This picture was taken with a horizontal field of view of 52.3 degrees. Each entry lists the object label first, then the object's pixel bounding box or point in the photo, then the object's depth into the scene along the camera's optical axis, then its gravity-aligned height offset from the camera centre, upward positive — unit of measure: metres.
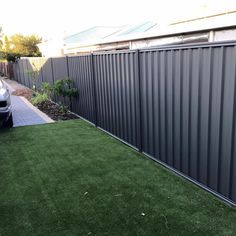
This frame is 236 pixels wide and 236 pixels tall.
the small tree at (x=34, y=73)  11.81 -0.01
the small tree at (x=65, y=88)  7.19 -0.47
